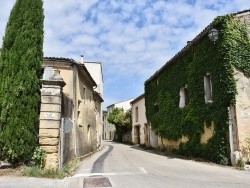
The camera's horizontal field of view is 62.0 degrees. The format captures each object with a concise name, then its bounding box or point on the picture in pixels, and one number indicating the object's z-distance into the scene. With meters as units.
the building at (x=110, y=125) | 42.12
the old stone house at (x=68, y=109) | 7.55
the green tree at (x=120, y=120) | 33.05
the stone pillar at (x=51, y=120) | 7.51
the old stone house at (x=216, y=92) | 9.30
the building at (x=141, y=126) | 20.32
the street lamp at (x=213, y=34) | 9.91
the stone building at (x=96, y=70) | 28.28
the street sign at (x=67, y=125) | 7.61
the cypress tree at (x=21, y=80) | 7.03
